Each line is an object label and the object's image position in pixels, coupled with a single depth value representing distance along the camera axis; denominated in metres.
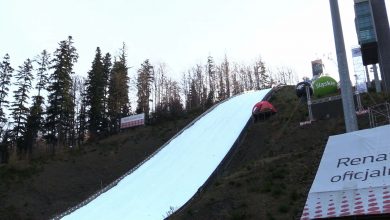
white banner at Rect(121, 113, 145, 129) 47.84
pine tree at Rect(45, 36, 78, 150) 52.00
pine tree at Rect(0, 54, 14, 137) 54.47
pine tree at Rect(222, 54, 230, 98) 85.54
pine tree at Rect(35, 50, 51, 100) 55.72
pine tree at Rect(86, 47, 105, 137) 58.94
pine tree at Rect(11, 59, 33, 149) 54.53
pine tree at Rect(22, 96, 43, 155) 54.44
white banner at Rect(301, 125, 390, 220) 10.67
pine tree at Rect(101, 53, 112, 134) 60.16
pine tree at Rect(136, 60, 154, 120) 69.50
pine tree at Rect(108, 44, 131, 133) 60.72
